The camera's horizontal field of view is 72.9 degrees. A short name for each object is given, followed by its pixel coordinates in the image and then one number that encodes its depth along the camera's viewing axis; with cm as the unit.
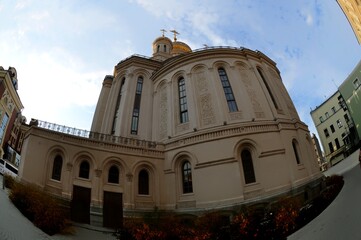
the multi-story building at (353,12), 2087
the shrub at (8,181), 1421
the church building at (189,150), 1753
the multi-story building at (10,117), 3403
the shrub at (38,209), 1249
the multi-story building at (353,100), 2805
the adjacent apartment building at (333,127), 3425
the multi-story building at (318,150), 4213
